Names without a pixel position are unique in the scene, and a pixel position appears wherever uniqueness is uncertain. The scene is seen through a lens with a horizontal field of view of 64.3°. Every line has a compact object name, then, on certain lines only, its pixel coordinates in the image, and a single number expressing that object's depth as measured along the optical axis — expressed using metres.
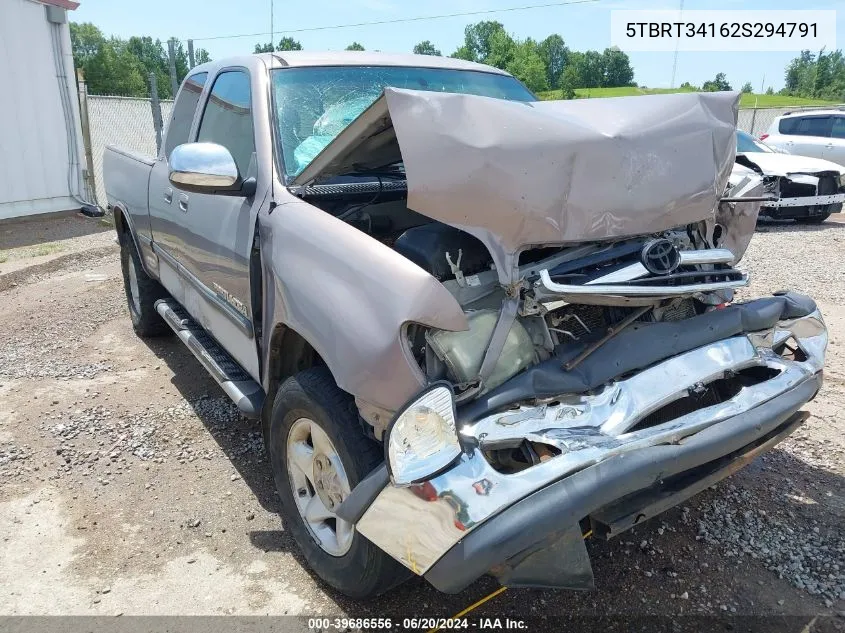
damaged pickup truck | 1.90
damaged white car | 10.18
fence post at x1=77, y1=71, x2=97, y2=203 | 11.96
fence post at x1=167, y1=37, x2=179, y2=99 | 10.99
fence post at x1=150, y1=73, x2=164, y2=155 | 11.86
